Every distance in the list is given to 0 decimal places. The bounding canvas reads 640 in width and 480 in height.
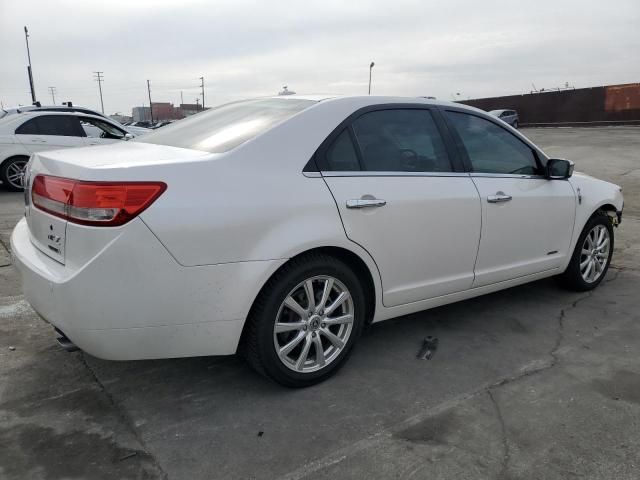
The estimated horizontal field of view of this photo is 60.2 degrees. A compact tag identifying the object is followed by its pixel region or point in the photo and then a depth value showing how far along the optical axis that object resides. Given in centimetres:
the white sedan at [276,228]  246
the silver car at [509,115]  3429
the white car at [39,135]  1006
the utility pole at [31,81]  3662
